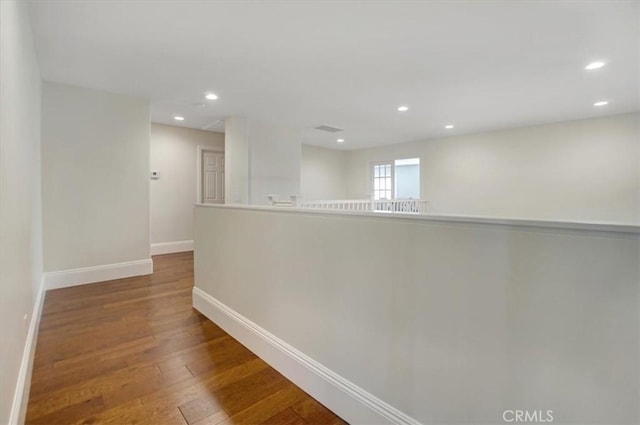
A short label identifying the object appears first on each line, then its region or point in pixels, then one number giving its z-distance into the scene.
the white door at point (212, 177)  6.07
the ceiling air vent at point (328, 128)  5.75
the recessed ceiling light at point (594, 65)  2.88
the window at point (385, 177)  7.67
